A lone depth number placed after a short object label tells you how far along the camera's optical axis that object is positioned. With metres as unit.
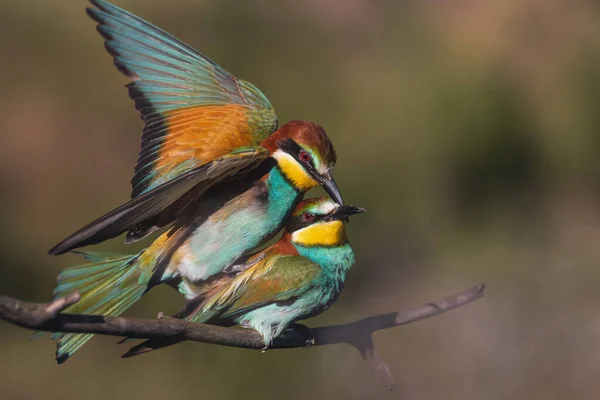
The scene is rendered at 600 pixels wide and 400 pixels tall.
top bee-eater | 4.07
